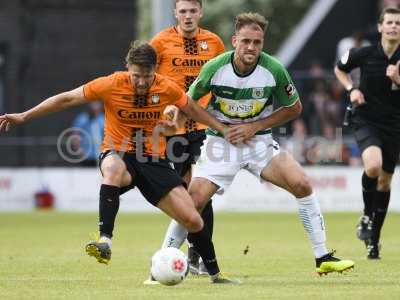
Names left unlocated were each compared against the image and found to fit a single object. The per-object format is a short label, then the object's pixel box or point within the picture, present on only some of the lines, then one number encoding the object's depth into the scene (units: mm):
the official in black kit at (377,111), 24078
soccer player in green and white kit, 19734
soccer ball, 18375
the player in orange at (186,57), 22641
